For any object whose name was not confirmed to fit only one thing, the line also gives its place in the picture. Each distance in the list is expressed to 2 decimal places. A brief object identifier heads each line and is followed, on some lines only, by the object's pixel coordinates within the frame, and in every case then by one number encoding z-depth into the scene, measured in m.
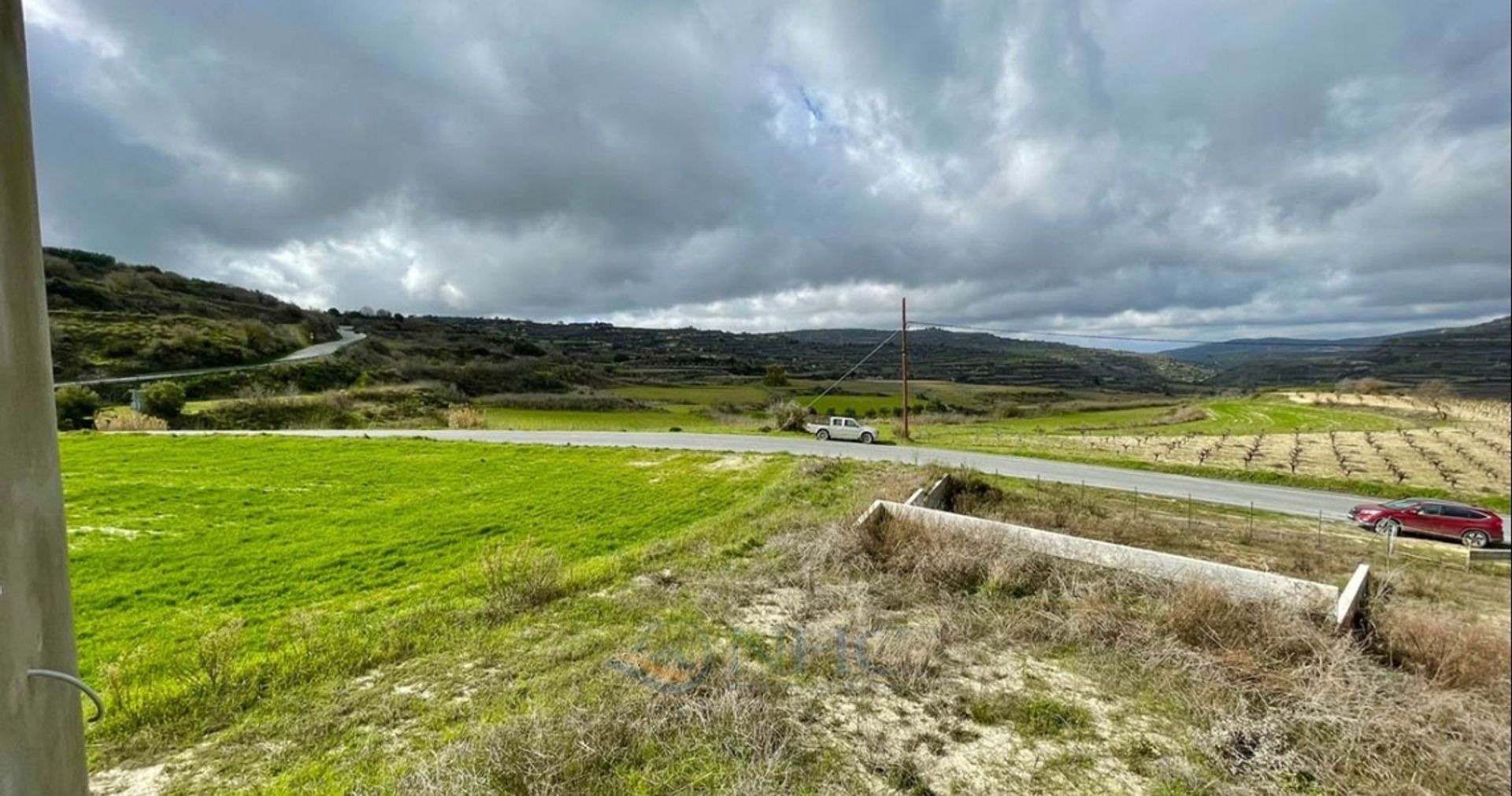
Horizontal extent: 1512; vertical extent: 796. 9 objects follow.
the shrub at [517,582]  7.11
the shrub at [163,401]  28.69
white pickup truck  28.78
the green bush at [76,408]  25.45
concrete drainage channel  6.87
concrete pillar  1.86
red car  10.10
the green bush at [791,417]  33.84
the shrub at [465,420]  33.19
